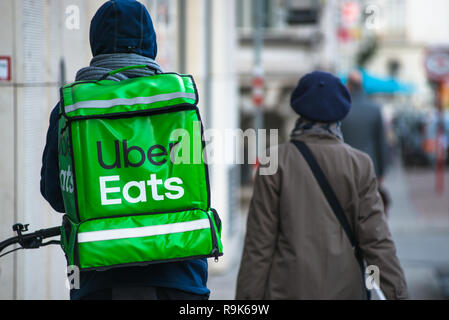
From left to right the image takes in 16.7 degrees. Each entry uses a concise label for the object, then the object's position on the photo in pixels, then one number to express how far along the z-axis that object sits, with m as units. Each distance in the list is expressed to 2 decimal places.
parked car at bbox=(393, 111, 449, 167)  44.65
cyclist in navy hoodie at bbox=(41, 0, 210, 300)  5.06
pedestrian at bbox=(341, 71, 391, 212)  13.48
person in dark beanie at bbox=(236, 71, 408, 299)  6.92
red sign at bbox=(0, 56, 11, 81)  8.02
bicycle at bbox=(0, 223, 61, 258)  5.27
